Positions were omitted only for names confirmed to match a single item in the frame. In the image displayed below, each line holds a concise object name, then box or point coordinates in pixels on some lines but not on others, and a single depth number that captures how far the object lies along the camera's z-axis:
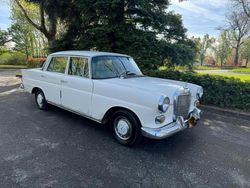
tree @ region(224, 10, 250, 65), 21.80
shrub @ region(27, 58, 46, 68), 18.77
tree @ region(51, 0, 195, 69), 7.84
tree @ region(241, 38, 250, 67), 45.74
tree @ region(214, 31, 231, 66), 52.56
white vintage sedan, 3.14
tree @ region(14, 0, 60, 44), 9.32
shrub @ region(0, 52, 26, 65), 25.31
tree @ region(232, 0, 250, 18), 19.72
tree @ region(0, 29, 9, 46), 27.80
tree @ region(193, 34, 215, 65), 60.69
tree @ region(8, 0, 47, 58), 25.90
